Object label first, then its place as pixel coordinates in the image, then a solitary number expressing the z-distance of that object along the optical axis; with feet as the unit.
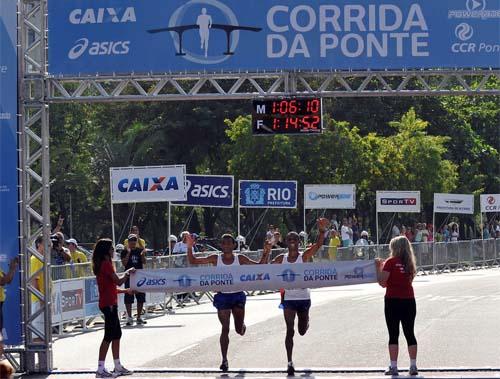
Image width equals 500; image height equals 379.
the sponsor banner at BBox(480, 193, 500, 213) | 170.27
